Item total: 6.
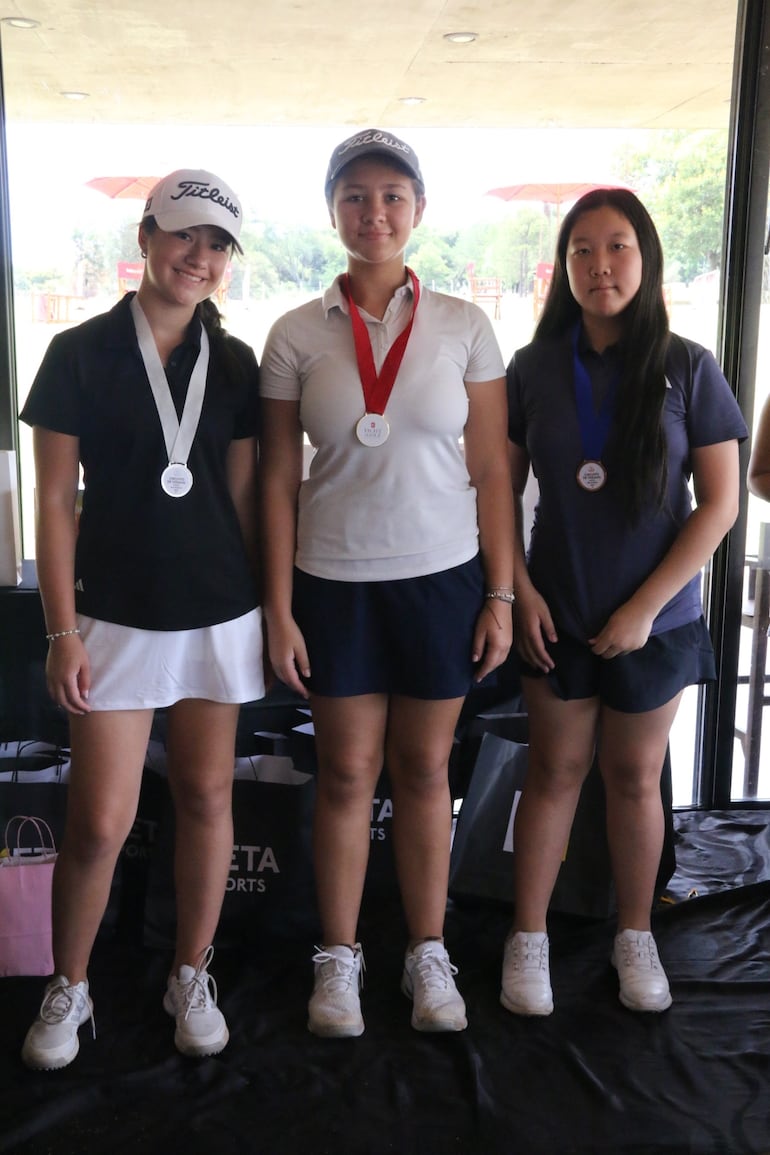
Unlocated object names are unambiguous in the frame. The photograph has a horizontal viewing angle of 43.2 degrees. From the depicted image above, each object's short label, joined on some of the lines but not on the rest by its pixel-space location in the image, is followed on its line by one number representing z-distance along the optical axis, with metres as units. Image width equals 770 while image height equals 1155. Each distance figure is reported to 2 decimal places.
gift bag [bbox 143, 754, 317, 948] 2.19
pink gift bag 1.98
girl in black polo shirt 1.64
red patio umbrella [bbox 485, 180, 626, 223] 2.71
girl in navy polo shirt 1.80
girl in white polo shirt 1.71
